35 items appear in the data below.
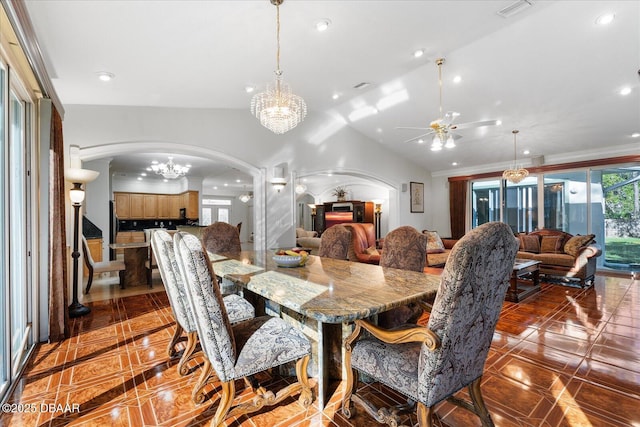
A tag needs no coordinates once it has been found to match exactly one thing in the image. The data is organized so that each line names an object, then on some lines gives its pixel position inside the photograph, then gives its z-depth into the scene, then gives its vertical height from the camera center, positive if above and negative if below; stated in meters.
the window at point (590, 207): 6.14 +0.03
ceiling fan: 3.80 +1.05
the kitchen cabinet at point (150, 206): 9.77 +0.19
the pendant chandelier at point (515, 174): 5.88 +0.67
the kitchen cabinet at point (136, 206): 9.55 +0.19
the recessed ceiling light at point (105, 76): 3.03 +1.39
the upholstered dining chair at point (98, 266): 4.29 -0.81
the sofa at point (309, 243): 8.29 -0.92
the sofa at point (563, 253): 4.93 -0.82
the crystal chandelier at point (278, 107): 2.82 +1.00
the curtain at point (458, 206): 8.22 +0.08
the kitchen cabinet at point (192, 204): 9.36 +0.23
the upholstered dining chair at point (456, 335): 1.14 -0.53
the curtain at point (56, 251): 2.75 -0.35
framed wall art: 8.12 +0.37
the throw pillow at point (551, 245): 5.70 -0.70
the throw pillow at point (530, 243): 5.98 -0.69
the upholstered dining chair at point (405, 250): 2.67 -0.36
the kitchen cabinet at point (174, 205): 10.22 +0.22
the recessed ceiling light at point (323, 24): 2.80 +1.75
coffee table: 4.16 -1.15
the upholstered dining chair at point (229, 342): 1.41 -0.71
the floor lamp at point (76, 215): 3.44 -0.03
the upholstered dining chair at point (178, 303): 2.01 -0.68
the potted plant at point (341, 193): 11.03 +0.62
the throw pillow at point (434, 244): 5.74 -0.68
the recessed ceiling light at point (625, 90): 4.18 +1.64
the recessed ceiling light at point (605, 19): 3.13 +1.99
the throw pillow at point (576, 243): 5.13 -0.62
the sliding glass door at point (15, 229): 1.93 -0.12
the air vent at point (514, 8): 2.93 +2.01
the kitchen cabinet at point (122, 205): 9.38 +0.22
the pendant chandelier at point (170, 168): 7.04 +1.07
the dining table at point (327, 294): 1.52 -0.48
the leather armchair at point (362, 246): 5.06 -0.64
